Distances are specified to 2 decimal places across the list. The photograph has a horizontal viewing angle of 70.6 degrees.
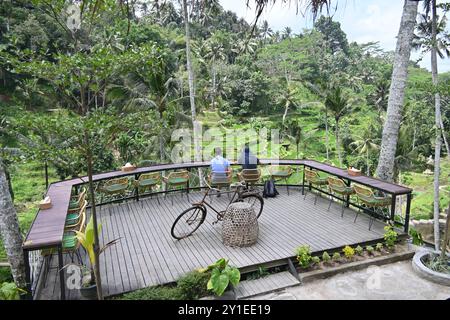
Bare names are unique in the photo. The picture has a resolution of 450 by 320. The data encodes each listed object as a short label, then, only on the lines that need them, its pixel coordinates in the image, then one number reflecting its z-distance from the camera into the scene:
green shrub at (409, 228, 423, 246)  5.68
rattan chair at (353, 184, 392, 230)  5.82
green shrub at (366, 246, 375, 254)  5.17
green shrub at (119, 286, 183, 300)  3.90
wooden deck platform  4.49
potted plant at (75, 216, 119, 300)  3.62
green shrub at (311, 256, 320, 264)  4.81
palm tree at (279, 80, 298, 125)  33.75
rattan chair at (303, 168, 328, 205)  7.37
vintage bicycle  5.63
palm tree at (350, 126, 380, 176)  20.77
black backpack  7.85
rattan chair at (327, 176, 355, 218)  6.48
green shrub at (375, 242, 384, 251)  5.25
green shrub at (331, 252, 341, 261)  4.96
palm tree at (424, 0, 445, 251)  9.11
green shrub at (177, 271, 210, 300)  4.03
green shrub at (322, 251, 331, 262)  4.88
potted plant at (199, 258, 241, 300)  4.09
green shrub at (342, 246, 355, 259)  4.95
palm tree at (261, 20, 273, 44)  53.59
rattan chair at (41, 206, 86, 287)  4.38
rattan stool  5.20
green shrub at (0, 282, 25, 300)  3.57
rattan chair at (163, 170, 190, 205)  7.29
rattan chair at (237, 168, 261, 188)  7.33
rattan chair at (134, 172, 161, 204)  7.12
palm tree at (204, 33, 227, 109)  36.21
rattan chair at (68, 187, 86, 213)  5.48
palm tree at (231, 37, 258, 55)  40.78
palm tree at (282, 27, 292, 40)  53.02
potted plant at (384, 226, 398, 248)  5.33
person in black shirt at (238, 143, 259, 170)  7.27
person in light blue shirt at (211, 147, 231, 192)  6.99
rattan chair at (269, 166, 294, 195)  7.92
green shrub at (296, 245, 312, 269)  4.75
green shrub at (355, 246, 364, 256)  5.11
